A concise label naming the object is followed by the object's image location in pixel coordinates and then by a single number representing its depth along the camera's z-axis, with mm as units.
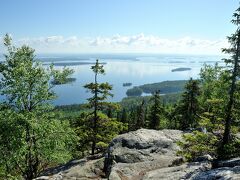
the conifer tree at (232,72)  19953
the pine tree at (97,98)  35522
